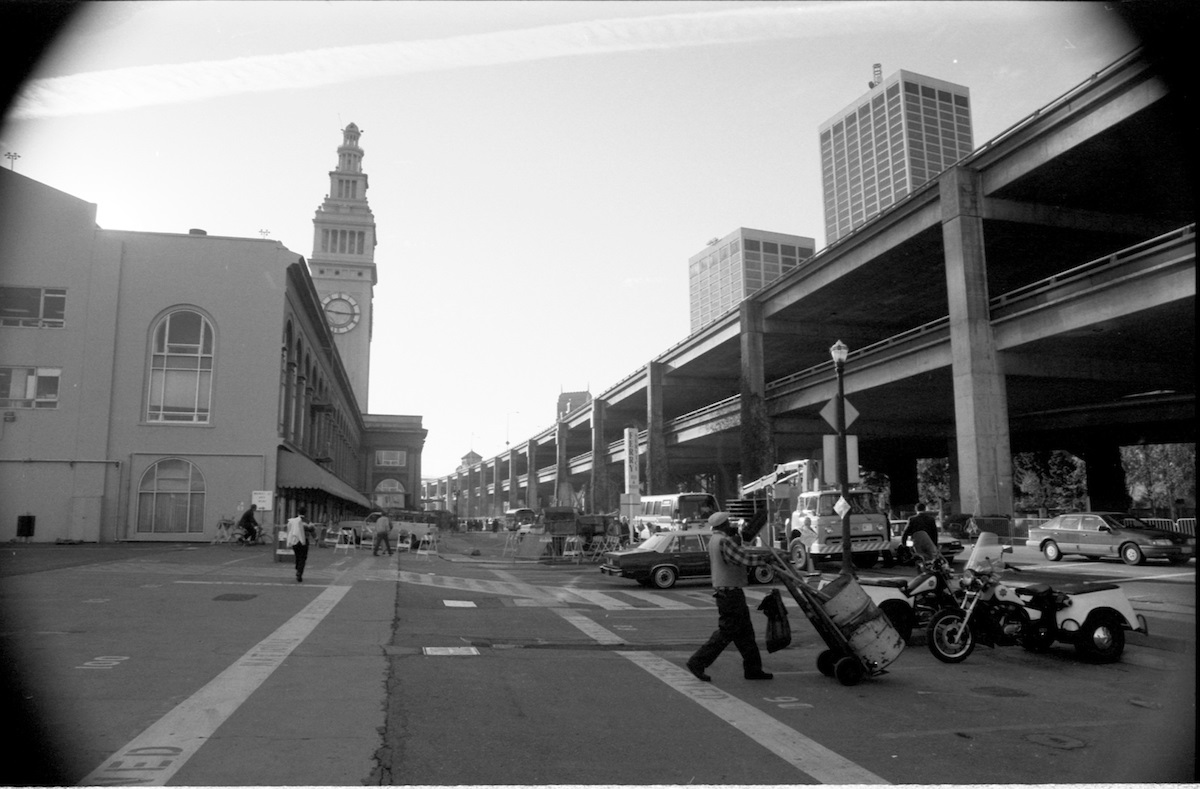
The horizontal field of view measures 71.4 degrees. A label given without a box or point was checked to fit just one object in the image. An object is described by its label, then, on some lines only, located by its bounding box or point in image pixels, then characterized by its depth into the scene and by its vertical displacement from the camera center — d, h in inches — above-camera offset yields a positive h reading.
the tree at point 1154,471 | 2362.2 +116.8
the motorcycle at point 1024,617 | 368.2 -46.7
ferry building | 1295.5 +223.5
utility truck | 965.8 -17.0
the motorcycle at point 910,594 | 383.6 -38.1
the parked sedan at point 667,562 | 795.4 -43.6
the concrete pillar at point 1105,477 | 2305.6 +95.7
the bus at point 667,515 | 1332.4 +1.3
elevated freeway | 1070.4 +304.1
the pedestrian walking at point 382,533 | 1225.4 -21.5
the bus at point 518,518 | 2586.1 -3.5
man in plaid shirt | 325.4 -38.8
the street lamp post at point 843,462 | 731.4 +48.0
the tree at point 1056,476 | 2935.5 +127.9
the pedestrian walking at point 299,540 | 709.3 -17.8
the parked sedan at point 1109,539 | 913.5 -31.1
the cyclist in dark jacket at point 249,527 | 1327.5 -11.9
